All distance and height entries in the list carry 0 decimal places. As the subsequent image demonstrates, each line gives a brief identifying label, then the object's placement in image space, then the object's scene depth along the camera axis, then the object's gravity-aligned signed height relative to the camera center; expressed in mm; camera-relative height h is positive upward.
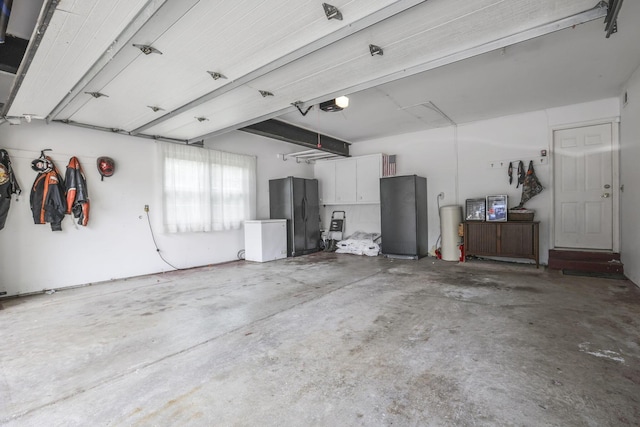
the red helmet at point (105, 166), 4668 +763
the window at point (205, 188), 5496 +476
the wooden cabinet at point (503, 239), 5301 -626
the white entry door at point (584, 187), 5078 +313
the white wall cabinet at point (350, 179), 7383 +783
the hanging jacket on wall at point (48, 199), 4105 +221
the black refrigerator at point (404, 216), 6426 -183
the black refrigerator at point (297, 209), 6992 +16
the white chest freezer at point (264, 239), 6297 -640
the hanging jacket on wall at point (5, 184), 3830 +412
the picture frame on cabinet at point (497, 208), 5675 -36
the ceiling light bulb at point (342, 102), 4285 +1591
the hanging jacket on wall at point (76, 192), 4355 +331
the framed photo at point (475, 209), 5949 -53
